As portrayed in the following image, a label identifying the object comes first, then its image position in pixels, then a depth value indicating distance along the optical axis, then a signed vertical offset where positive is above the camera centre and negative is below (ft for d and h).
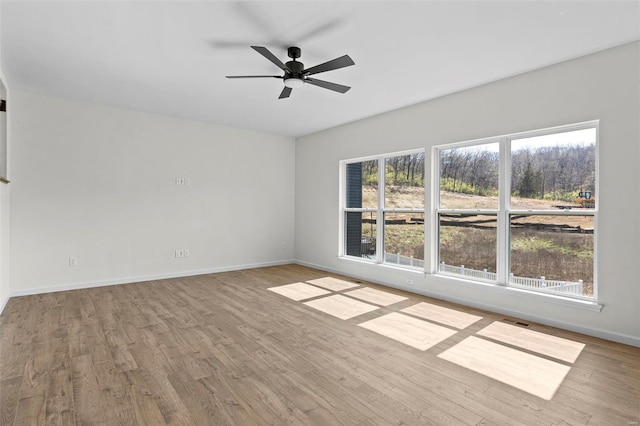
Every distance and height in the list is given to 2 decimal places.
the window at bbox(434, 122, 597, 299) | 11.36 +0.17
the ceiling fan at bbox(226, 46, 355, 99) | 9.63 +4.49
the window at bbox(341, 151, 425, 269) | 16.70 +0.24
